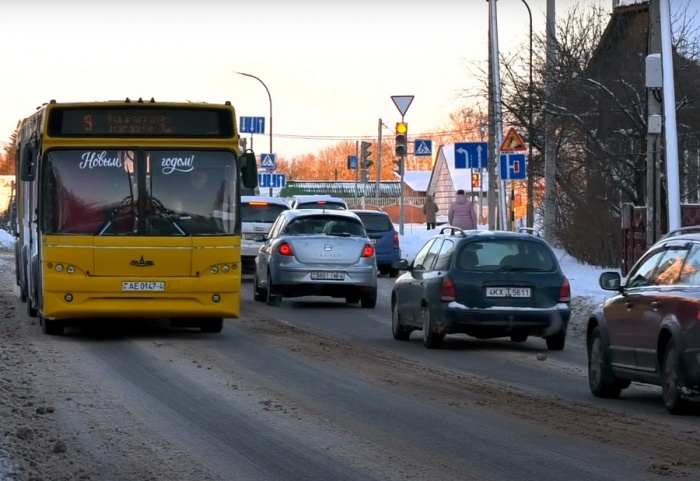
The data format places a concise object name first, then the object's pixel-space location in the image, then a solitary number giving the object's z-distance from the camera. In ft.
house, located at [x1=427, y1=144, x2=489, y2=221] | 416.26
